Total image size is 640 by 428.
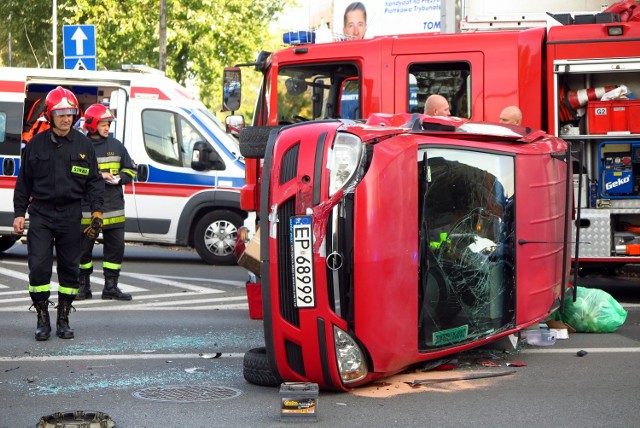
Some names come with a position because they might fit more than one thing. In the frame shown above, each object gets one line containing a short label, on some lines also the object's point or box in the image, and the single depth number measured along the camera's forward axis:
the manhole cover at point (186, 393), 6.71
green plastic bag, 9.09
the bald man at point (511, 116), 9.64
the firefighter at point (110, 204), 11.48
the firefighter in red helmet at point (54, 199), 8.99
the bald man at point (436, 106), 9.12
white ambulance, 15.17
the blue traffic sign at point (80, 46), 19.69
